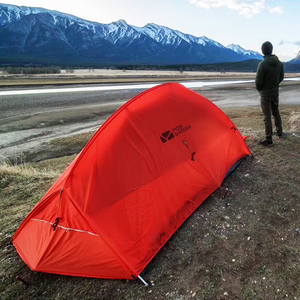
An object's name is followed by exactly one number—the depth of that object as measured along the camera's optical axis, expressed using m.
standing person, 6.21
